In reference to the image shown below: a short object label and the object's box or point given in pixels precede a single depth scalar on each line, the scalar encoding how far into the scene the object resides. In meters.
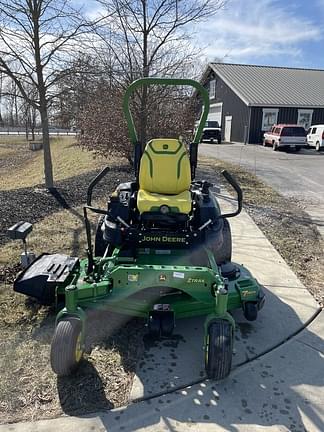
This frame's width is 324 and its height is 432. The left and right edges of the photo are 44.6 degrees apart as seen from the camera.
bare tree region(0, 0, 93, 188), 7.04
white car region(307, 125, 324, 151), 21.90
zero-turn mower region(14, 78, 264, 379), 2.72
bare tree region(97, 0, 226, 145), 8.65
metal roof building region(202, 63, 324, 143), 26.39
